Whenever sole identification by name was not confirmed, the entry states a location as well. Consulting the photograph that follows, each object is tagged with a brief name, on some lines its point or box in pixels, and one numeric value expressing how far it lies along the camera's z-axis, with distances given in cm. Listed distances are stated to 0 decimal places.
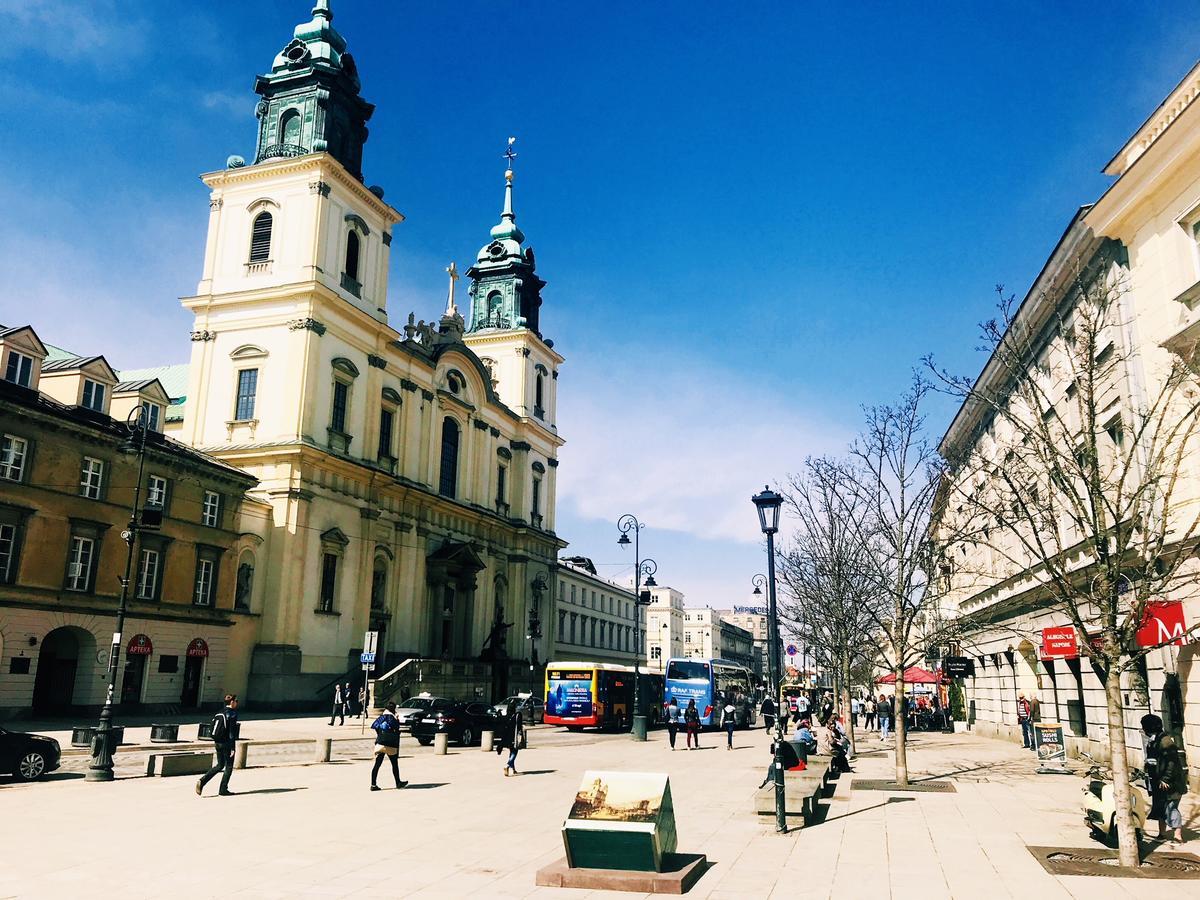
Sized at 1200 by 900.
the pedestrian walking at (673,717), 3241
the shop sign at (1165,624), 1706
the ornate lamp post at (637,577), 4606
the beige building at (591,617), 8225
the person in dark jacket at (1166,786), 1350
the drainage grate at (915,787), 1982
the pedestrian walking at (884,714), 3992
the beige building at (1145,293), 1867
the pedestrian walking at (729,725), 3286
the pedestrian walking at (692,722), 3322
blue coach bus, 4794
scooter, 1249
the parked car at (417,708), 3216
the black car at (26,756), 1839
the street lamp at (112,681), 1891
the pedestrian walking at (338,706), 3715
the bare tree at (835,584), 3338
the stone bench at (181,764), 1973
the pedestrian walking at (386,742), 1875
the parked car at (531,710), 2703
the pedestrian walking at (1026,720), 3105
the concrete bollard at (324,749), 2425
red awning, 5233
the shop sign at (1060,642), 2384
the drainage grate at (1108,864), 1105
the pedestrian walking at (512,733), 2223
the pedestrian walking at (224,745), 1730
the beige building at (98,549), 3002
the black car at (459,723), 3177
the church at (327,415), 4350
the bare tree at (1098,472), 1235
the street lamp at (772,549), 1781
